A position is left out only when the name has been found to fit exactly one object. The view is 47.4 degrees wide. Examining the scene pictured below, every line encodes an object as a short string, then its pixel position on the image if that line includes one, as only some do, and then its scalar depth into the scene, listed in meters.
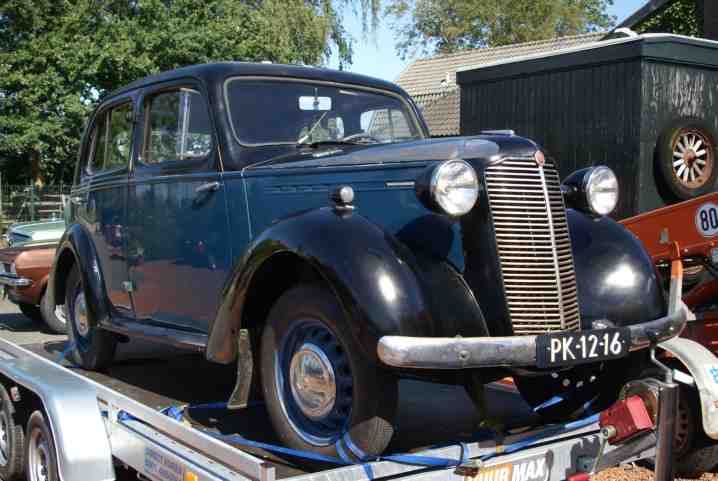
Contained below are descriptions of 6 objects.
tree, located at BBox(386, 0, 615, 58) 42.47
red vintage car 9.61
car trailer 2.78
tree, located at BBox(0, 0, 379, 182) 22.25
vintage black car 2.95
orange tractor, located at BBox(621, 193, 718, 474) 4.08
